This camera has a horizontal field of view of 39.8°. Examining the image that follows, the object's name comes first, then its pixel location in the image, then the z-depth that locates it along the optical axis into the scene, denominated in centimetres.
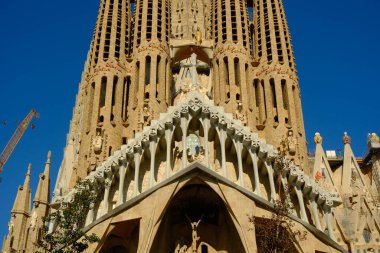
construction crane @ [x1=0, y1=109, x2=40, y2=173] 6183
